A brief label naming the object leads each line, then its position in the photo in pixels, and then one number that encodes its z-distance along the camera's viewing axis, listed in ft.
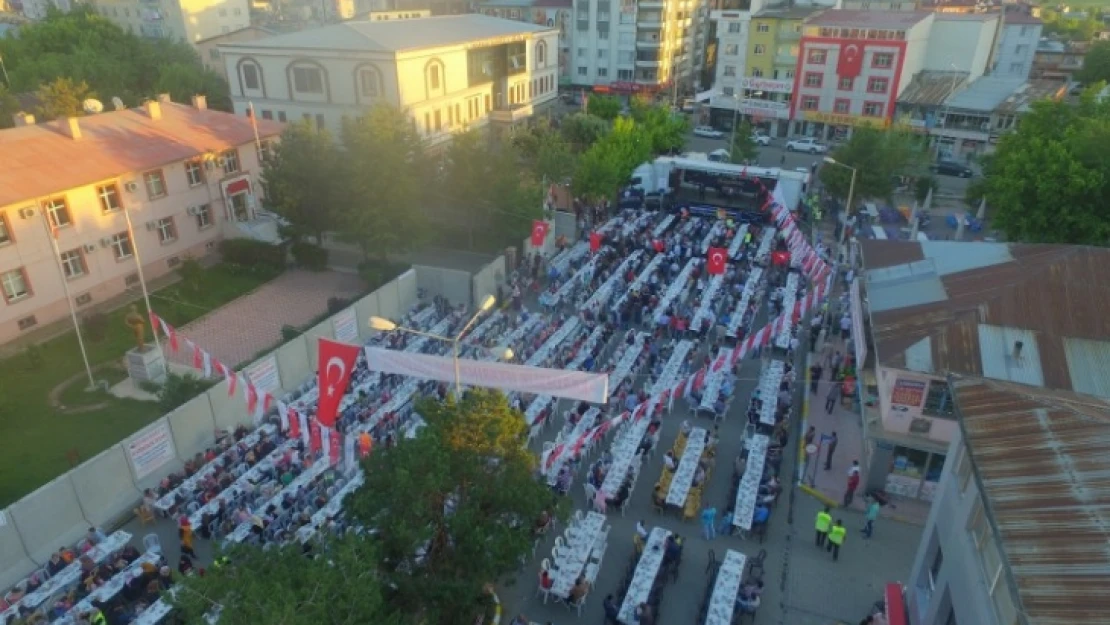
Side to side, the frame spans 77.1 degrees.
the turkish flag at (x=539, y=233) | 101.96
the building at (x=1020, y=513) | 30.19
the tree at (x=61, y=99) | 148.97
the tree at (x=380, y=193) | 99.40
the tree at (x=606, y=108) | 184.96
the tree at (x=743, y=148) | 157.07
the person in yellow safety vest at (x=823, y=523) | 57.72
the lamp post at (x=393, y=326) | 42.88
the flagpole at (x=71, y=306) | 71.61
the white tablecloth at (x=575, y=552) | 52.70
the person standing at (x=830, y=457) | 68.39
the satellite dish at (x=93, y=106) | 109.91
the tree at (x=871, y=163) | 136.36
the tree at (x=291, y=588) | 29.86
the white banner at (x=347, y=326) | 84.79
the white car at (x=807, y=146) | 186.91
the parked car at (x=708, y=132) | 205.26
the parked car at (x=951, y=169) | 170.09
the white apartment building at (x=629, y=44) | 234.99
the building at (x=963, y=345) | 59.98
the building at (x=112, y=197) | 87.04
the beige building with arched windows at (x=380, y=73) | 143.64
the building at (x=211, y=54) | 229.08
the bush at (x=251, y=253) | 108.58
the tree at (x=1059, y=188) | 96.53
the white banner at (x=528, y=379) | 52.90
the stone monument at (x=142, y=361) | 78.54
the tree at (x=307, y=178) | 102.27
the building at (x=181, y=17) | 261.44
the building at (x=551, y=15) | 249.77
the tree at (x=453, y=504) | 39.42
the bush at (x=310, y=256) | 109.40
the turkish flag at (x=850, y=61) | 186.70
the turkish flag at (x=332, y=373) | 50.96
